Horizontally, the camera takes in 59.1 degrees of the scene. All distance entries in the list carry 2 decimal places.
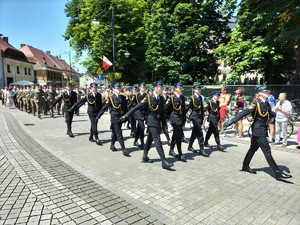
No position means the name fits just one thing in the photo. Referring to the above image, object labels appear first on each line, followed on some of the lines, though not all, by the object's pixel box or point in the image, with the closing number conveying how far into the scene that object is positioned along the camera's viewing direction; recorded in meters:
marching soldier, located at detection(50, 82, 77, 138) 10.91
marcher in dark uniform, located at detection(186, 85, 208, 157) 7.63
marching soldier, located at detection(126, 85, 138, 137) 10.15
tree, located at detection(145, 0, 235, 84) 22.34
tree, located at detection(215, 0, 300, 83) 13.44
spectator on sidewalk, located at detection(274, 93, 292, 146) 8.86
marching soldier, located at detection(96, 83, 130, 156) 7.62
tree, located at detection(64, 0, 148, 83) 28.77
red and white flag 21.30
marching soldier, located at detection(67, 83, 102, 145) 9.18
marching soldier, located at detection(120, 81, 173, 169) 6.34
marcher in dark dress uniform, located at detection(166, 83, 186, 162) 6.94
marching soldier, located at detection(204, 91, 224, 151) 8.09
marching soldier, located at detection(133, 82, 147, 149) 8.20
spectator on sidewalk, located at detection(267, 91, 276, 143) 9.22
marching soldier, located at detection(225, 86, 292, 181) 5.60
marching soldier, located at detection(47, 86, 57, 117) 18.17
